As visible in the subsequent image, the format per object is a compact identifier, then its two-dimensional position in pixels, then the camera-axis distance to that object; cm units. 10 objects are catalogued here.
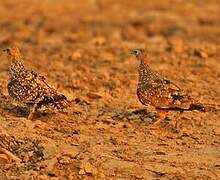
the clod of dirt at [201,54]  2430
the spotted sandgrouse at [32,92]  1562
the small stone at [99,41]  2728
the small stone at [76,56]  2388
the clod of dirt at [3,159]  1384
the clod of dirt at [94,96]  1866
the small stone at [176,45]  2564
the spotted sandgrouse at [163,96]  1586
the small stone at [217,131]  1636
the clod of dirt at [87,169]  1365
